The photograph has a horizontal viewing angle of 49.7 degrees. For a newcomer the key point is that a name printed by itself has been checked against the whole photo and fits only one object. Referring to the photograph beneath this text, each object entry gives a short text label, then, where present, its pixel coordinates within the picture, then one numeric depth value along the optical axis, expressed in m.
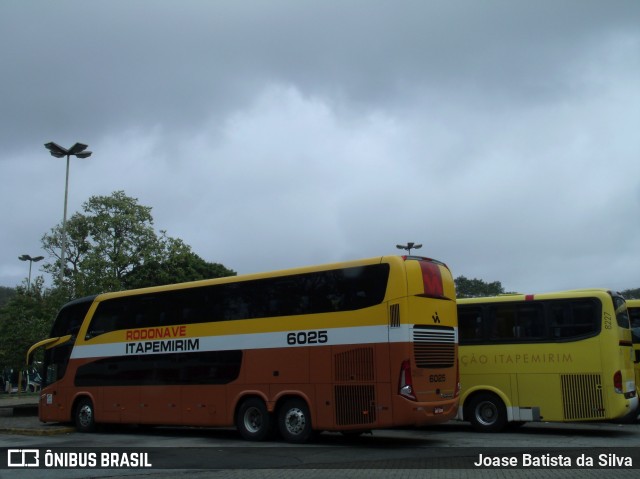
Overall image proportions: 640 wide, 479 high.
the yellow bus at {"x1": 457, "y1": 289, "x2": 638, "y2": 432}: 15.46
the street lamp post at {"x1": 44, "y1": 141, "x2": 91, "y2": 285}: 27.80
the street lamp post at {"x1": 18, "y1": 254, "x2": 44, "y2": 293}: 51.92
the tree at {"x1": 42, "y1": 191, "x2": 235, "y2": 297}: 40.28
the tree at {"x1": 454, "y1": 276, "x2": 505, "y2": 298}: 59.88
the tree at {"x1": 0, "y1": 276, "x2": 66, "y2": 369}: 30.27
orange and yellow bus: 13.68
